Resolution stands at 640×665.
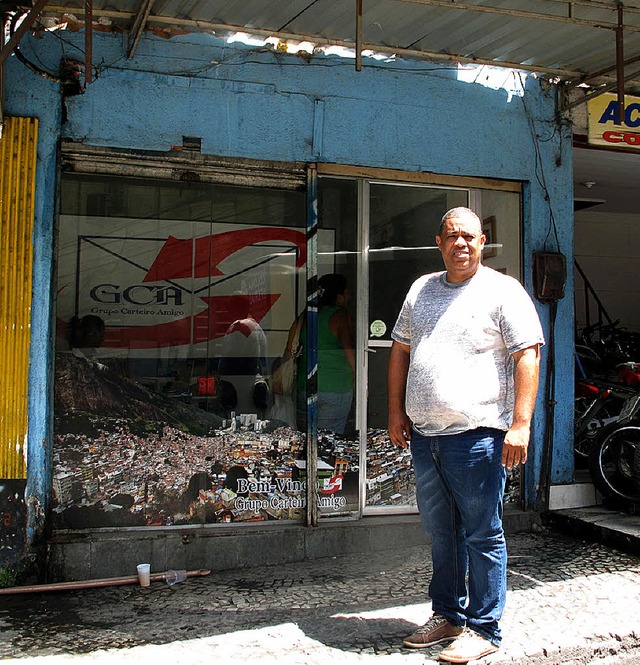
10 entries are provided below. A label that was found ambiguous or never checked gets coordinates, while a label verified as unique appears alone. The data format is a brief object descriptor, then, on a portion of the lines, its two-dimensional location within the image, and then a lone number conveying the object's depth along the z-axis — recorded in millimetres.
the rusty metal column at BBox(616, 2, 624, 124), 4739
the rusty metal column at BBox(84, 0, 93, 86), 4305
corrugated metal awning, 4770
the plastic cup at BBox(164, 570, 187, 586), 4816
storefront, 5055
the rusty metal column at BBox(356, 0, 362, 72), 4375
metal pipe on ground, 4539
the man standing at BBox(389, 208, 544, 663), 3469
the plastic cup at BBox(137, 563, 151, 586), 4758
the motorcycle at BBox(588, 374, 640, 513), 5848
